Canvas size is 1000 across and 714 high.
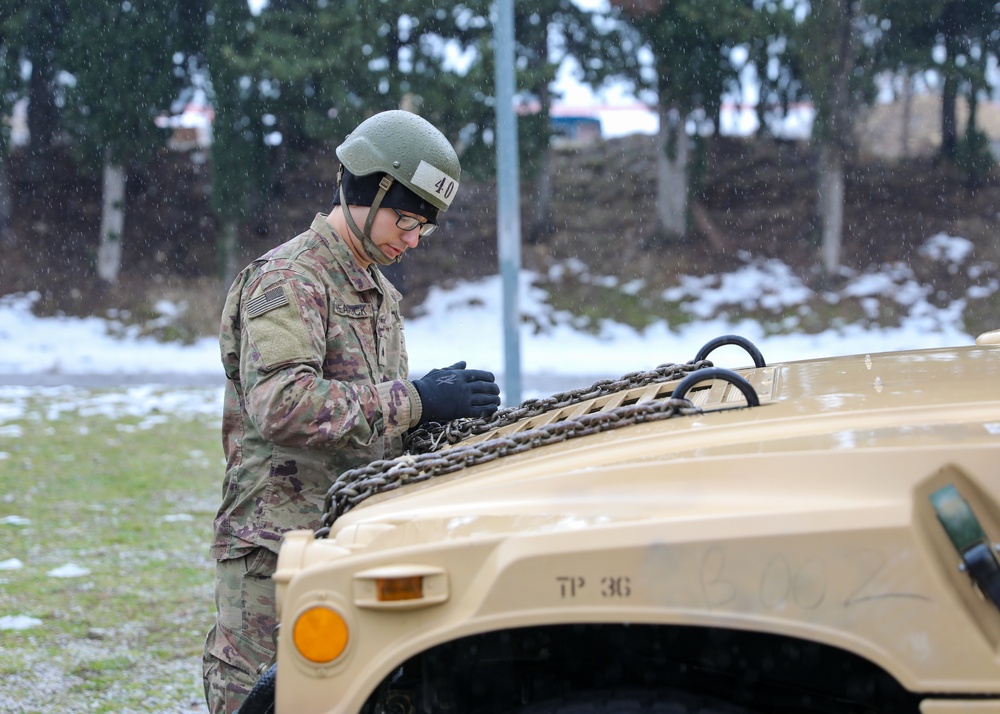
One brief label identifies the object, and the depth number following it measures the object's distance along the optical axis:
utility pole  7.55
